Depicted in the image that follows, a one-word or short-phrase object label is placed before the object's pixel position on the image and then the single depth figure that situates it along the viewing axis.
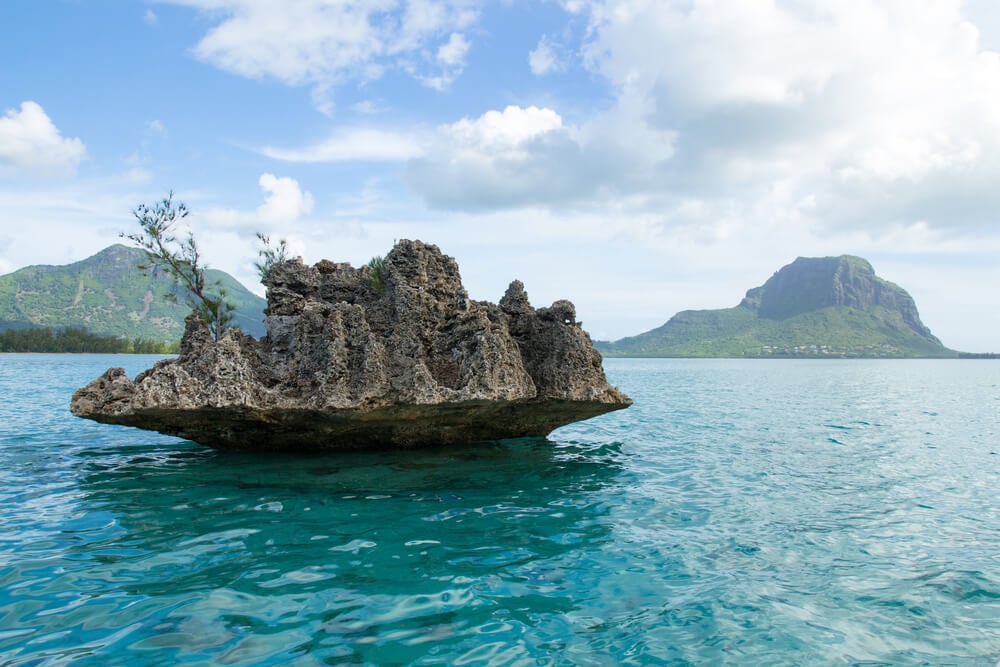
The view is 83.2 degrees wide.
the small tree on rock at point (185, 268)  27.75
